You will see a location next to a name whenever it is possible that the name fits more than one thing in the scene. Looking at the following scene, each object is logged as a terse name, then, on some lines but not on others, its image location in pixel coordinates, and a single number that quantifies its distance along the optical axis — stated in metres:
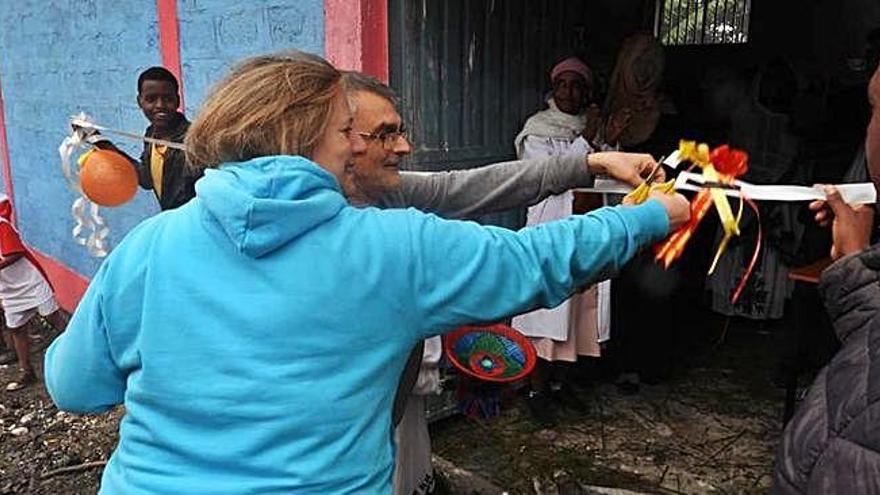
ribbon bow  1.66
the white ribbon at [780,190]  1.68
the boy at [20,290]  5.43
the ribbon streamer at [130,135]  3.44
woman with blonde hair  1.31
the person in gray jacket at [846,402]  1.07
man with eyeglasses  1.65
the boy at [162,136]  3.63
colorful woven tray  2.67
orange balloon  3.80
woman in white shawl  3.92
